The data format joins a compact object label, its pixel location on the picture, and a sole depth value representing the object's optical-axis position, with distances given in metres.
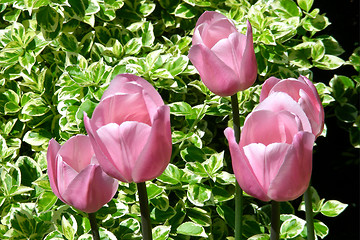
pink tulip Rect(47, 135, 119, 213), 1.38
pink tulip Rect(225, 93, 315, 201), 1.34
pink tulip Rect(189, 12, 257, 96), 1.44
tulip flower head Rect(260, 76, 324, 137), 1.42
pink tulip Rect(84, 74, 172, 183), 1.36
